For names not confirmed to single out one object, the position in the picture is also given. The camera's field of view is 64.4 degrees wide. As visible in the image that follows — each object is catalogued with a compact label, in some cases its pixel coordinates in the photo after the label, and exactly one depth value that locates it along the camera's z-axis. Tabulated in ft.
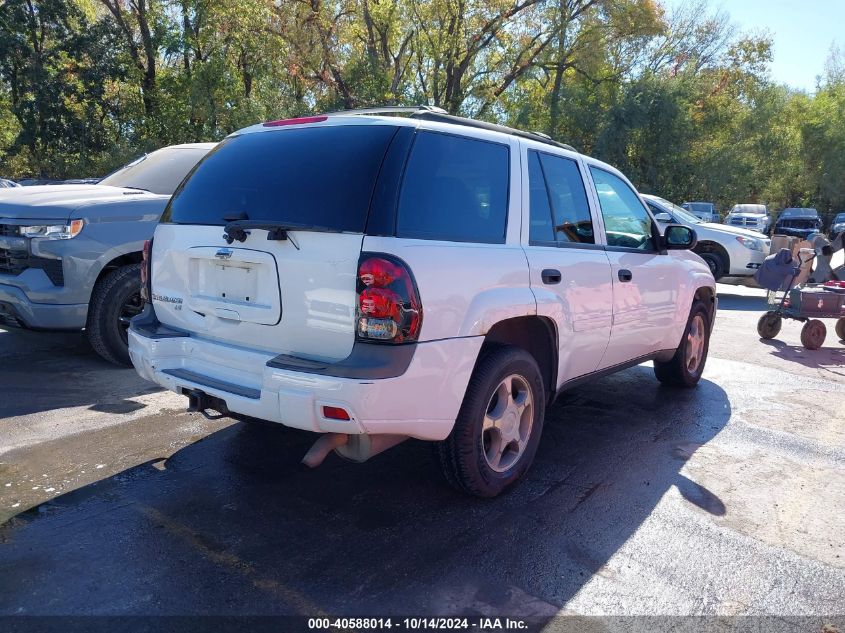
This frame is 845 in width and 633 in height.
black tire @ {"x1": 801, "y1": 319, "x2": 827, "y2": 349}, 26.11
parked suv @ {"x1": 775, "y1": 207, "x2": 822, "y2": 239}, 103.28
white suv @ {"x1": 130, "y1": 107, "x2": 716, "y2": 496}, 9.53
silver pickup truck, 17.56
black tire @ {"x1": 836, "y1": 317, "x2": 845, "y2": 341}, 27.32
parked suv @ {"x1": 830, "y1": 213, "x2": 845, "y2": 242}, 98.02
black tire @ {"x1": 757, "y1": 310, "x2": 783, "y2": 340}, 27.55
